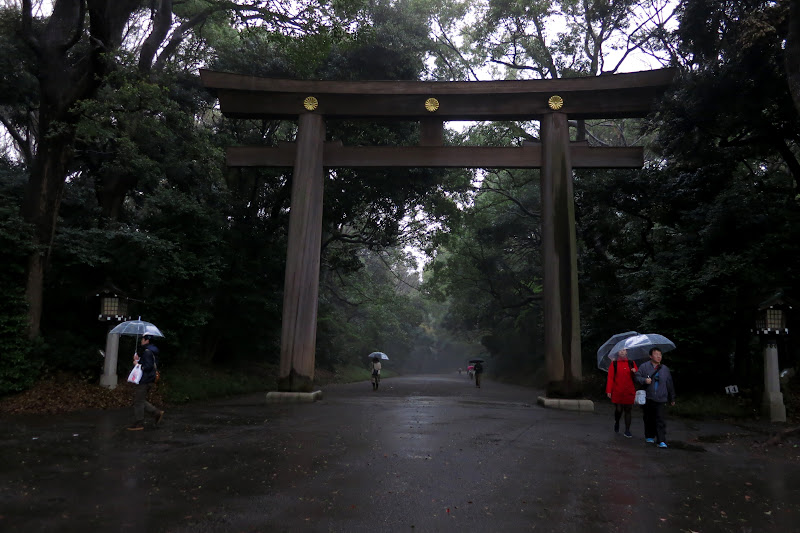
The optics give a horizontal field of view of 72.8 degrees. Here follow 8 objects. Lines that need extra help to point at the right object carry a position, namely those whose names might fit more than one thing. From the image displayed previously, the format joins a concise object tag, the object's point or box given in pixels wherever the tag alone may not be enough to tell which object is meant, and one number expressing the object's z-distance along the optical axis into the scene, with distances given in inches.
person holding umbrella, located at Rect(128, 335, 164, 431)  360.2
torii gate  525.0
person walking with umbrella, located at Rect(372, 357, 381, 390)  839.1
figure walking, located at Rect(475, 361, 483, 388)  1154.0
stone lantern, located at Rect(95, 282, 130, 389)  526.1
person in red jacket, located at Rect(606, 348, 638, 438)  362.0
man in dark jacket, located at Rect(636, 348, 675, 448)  331.3
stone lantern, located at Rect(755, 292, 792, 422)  447.5
